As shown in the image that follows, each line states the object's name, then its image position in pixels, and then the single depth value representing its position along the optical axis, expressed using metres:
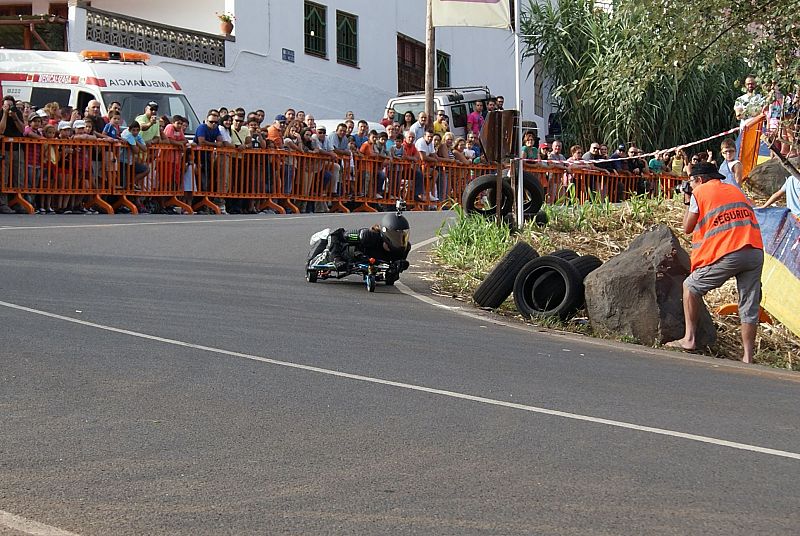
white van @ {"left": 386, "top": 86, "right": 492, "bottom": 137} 35.38
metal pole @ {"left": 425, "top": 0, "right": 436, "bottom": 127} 32.75
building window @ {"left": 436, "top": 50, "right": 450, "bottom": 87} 44.72
